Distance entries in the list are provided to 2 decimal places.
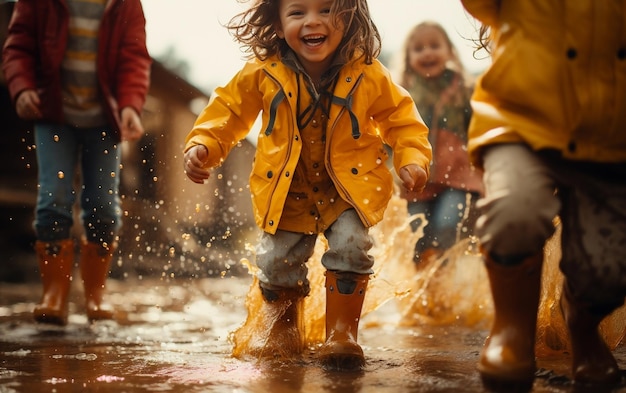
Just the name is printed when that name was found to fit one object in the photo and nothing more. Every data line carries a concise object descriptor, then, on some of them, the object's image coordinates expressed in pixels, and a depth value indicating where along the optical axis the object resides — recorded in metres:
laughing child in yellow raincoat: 2.70
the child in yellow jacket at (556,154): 1.90
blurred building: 7.39
